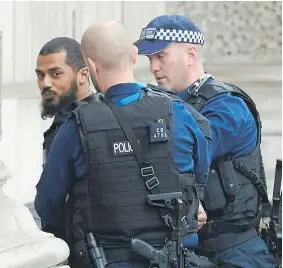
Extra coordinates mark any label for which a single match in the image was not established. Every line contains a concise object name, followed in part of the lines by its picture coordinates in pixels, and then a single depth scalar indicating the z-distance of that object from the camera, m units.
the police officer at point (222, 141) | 8.09
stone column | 6.54
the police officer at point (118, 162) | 6.51
